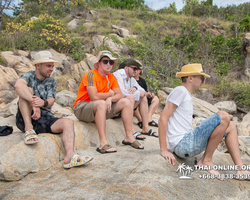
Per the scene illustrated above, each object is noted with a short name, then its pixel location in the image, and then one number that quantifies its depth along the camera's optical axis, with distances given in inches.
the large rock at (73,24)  598.2
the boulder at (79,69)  366.3
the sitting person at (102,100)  138.1
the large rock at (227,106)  315.3
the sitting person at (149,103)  200.3
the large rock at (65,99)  280.8
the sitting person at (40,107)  120.1
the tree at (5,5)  479.5
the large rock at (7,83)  281.6
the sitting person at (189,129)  104.3
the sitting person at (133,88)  177.2
